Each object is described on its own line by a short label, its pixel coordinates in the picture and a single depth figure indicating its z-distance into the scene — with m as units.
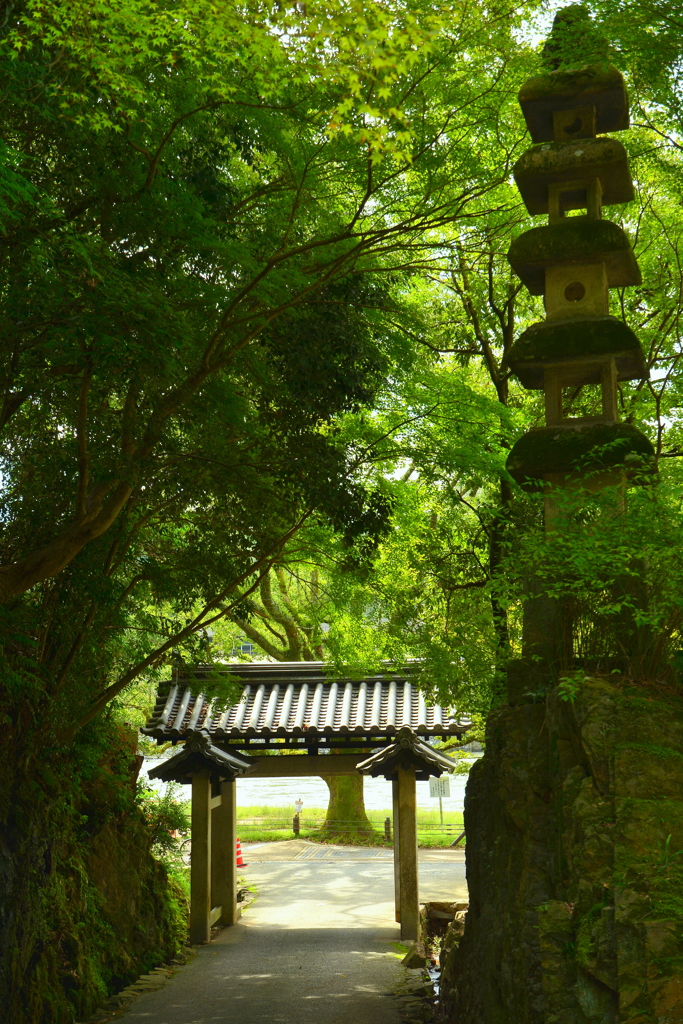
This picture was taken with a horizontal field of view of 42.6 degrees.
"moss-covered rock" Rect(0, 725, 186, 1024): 7.51
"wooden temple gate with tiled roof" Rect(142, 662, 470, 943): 11.72
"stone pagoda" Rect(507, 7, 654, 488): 6.34
